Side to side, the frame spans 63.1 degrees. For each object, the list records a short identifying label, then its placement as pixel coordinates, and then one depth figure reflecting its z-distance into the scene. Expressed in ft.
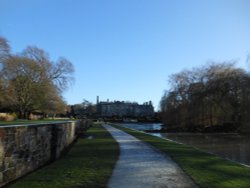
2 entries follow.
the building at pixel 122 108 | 323.02
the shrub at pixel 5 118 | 81.57
